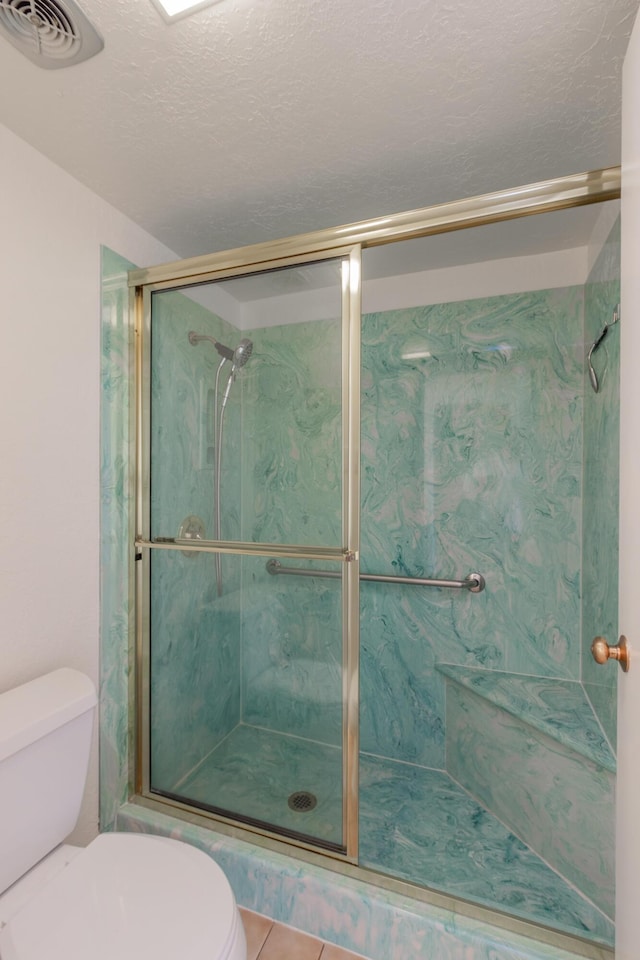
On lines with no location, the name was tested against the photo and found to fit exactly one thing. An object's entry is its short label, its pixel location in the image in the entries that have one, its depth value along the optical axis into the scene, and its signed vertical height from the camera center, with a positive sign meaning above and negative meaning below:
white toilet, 0.84 -0.88
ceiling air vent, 0.87 +0.93
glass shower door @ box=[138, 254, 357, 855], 1.34 -0.24
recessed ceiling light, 0.86 +0.92
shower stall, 1.34 -0.26
